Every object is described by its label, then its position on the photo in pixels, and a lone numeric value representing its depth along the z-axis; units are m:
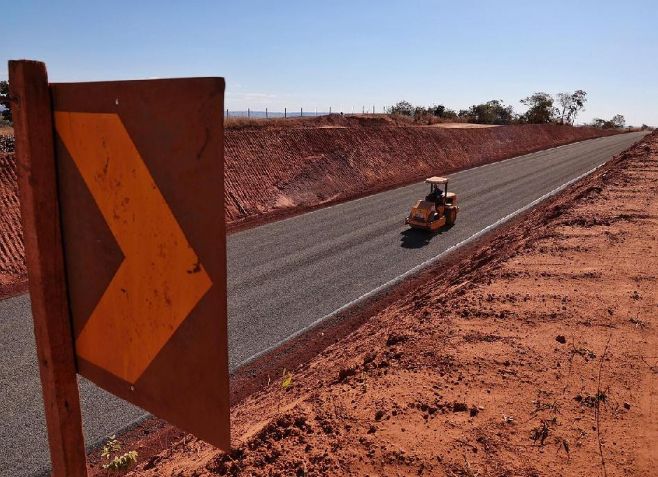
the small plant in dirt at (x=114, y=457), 5.37
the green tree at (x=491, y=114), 66.25
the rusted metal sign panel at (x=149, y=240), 1.48
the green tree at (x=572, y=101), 95.00
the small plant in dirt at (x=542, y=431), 3.98
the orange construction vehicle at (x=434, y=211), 16.81
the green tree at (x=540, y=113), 67.81
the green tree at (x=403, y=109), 68.89
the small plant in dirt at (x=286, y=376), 6.96
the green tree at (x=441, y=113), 65.25
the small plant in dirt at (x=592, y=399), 4.40
